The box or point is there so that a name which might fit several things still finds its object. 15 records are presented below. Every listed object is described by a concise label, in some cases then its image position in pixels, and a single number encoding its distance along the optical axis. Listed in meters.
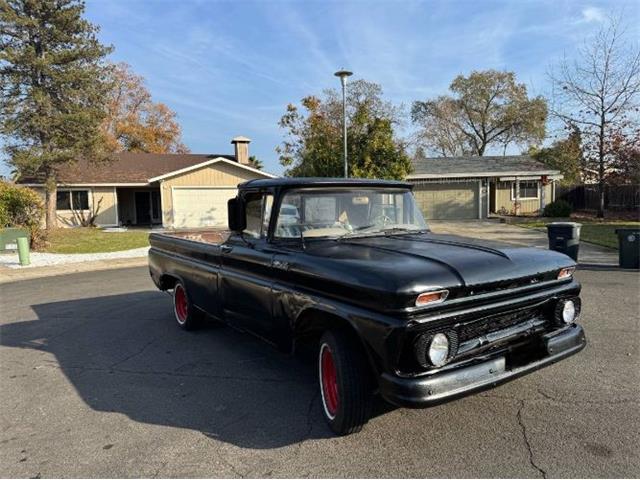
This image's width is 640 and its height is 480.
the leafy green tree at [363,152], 20.19
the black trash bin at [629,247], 10.53
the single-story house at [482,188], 29.59
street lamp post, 15.88
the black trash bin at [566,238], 11.04
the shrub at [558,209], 26.34
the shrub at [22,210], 17.02
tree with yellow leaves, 44.97
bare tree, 24.75
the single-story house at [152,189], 25.77
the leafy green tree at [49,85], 20.09
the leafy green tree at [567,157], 26.31
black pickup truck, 2.97
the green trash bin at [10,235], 15.84
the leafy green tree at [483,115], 45.66
